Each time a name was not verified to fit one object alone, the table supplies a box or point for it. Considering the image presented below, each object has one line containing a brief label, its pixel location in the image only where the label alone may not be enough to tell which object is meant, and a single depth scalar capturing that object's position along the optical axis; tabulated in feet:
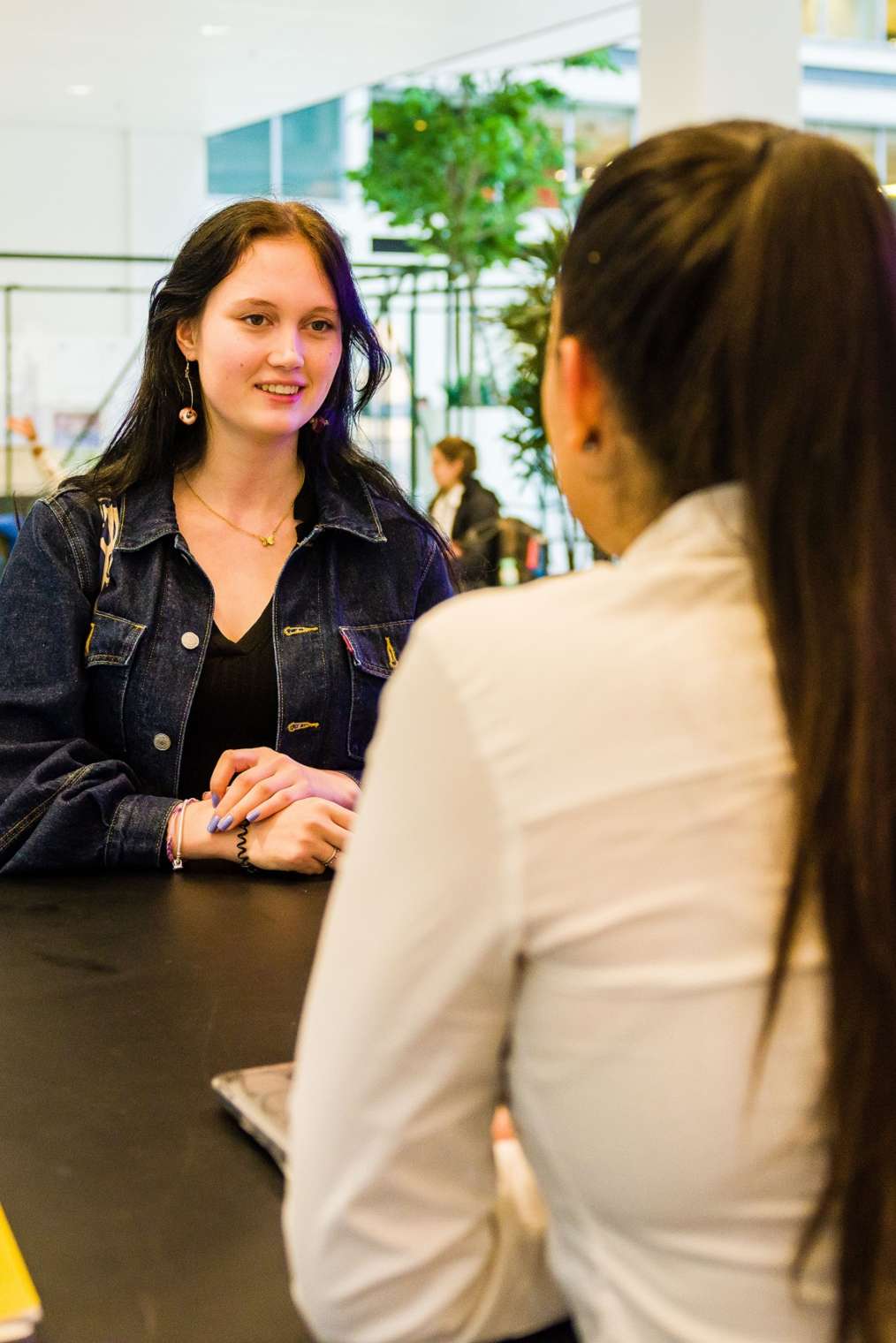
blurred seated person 23.99
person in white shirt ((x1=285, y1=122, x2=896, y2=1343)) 2.05
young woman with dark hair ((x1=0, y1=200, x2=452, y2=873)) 5.37
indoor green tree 35.32
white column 16.71
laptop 3.04
